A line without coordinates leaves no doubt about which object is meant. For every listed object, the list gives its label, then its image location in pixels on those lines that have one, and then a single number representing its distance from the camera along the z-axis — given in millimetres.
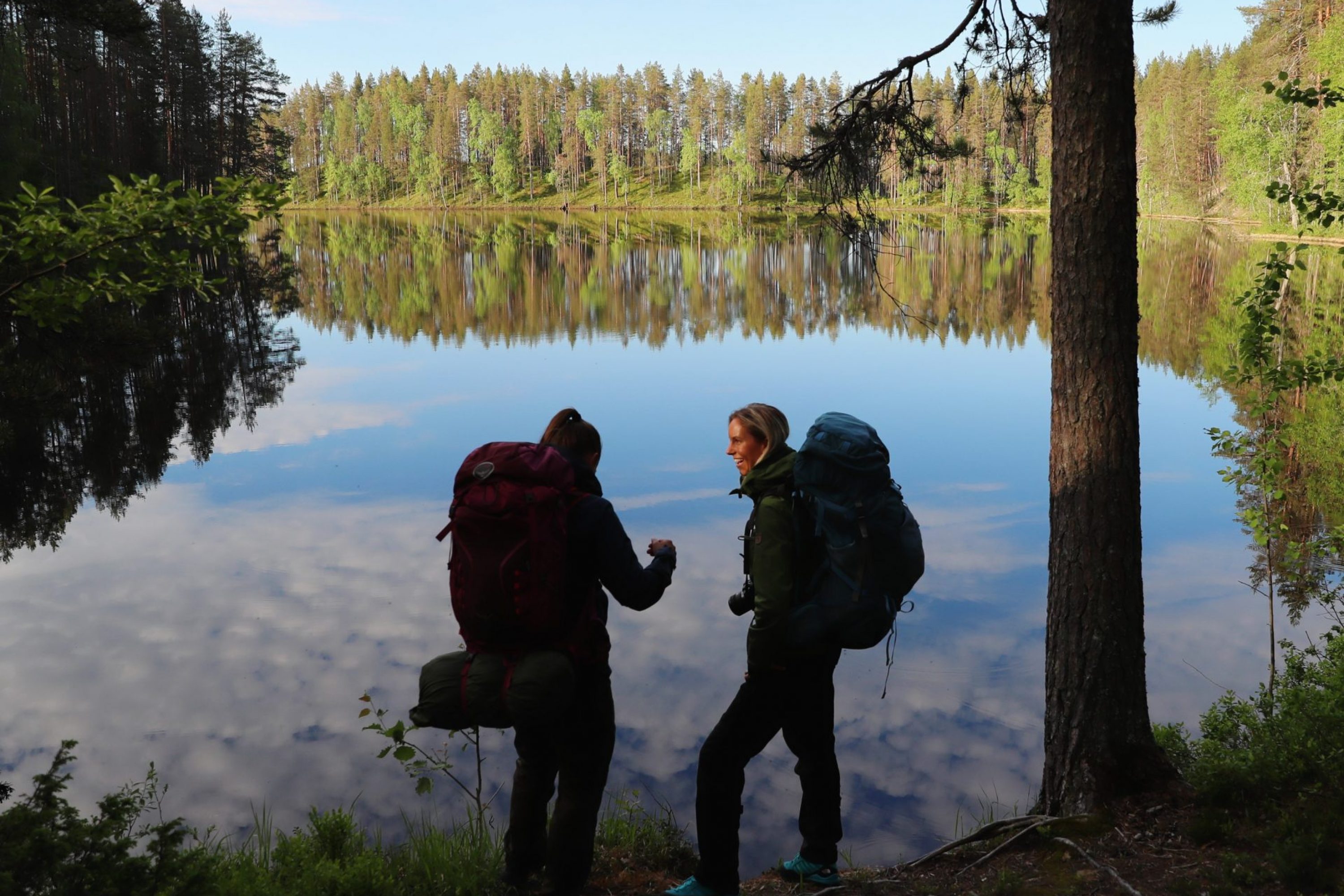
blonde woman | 3588
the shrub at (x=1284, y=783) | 3502
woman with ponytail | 3410
